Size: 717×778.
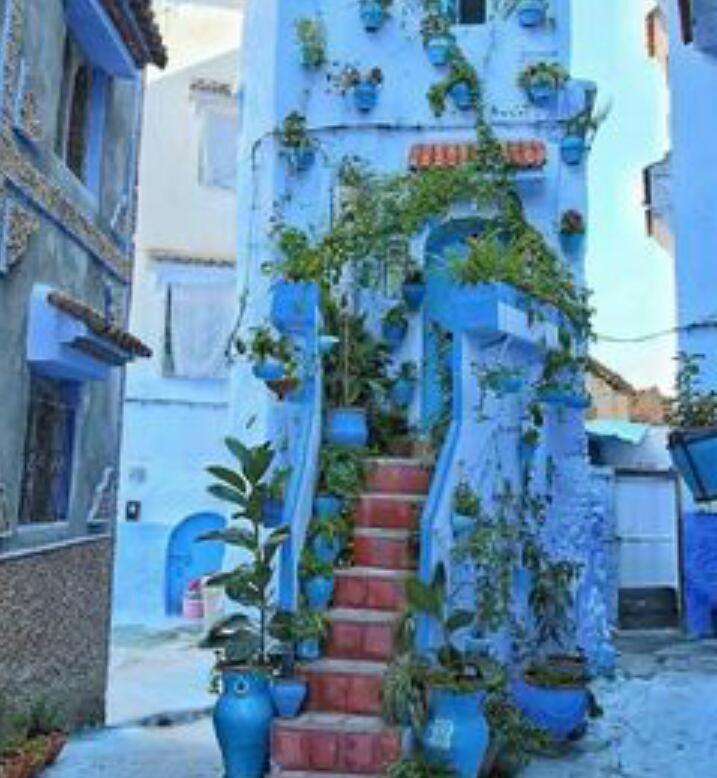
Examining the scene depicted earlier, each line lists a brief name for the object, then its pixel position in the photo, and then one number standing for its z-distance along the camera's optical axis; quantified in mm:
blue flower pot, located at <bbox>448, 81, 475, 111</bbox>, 11117
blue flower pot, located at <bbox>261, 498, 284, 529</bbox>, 7262
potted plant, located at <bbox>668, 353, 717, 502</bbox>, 7125
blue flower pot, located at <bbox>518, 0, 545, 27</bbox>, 11242
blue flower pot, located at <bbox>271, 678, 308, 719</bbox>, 6371
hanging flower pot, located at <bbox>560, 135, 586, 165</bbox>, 10852
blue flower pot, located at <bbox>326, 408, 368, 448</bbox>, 8664
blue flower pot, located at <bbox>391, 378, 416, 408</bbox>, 10266
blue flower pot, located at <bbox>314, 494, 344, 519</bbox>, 7941
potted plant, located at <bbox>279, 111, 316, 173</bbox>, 11250
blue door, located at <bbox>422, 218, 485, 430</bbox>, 9102
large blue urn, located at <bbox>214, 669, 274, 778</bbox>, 6199
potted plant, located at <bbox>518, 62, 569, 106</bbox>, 10961
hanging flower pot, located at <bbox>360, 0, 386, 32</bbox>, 11406
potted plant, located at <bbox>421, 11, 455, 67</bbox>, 11258
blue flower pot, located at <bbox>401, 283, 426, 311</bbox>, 10547
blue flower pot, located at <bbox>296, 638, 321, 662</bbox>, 6812
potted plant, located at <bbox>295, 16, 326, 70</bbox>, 11484
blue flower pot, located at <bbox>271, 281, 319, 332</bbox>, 8133
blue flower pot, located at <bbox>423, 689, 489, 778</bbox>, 6082
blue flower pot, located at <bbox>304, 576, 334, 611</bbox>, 7168
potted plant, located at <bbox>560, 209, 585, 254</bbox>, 10641
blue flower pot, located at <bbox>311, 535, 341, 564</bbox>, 7559
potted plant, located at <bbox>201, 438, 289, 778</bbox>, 6223
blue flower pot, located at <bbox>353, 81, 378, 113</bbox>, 11320
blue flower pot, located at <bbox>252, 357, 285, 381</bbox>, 8227
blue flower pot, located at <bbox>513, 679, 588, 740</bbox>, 7688
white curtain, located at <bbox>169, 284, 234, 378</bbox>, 18328
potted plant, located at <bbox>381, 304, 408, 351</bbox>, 10609
